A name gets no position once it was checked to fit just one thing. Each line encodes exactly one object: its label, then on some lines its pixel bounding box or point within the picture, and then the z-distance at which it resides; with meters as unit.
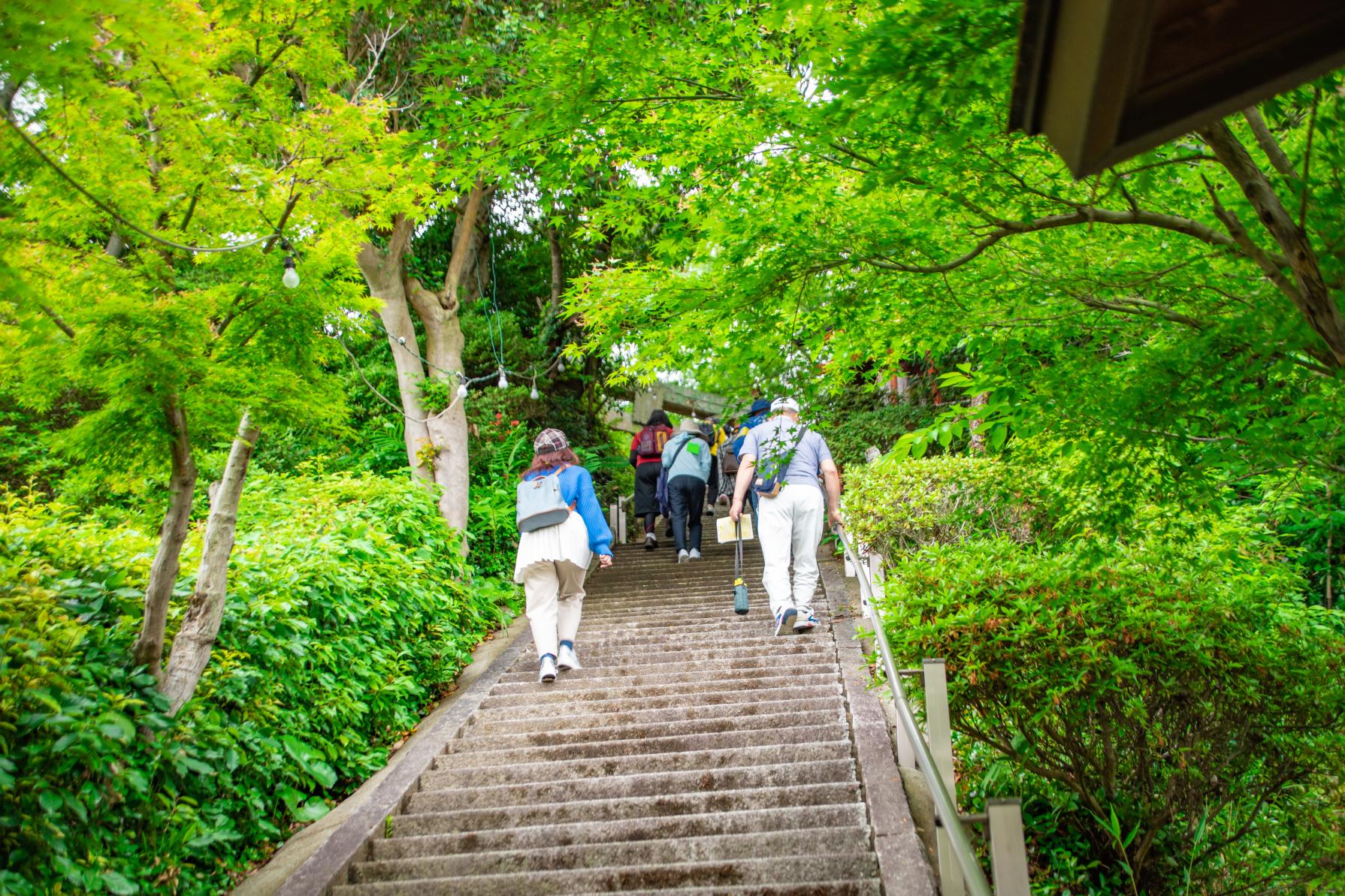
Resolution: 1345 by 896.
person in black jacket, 12.46
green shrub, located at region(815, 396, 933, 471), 11.75
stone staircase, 4.07
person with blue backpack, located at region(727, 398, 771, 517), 7.05
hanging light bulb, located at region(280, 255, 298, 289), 4.52
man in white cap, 7.14
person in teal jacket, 10.89
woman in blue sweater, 6.72
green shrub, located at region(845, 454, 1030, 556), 7.94
